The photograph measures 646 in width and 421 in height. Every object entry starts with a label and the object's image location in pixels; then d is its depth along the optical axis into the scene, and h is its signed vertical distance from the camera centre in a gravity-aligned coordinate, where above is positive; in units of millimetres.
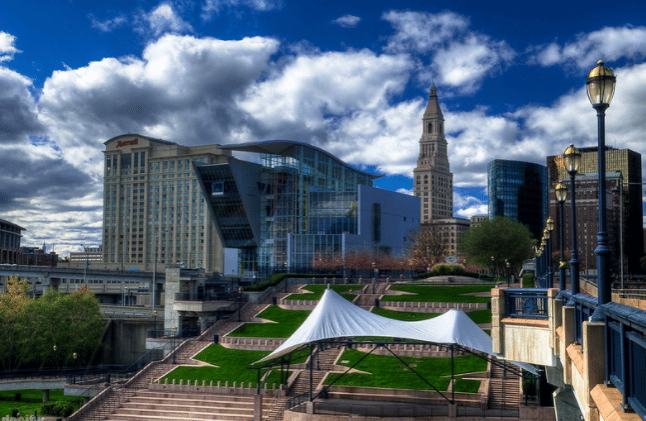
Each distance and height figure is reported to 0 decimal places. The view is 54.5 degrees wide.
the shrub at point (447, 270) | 79062 -2306
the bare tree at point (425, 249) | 116731 +527
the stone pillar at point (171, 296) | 61188 -4540
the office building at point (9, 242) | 170750 +2076
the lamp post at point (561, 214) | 19000 +1721
